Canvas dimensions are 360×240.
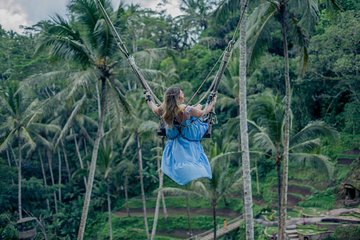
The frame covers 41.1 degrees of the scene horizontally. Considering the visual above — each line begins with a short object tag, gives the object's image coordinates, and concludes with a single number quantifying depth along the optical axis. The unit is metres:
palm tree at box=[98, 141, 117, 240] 18.44
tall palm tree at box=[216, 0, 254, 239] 8.98
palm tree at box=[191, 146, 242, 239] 13.12
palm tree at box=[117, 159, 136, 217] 21.95
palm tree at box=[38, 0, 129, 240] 10.22
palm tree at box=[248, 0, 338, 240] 9.88
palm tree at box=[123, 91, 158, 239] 17.50
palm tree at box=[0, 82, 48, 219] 19.19
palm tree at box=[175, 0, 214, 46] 31.11
